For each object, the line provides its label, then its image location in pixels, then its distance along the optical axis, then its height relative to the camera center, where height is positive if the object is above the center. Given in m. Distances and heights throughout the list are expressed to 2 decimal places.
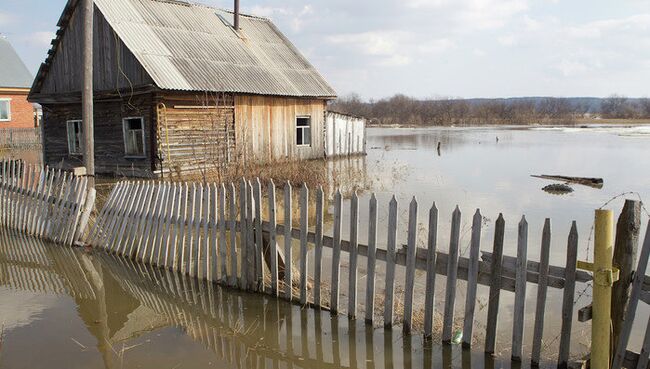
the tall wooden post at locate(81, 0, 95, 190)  9.02 +0.50
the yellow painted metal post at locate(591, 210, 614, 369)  3.67 -1.24
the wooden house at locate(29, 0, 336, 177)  16.72 +0.91
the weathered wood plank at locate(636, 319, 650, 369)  3.59 -1.67
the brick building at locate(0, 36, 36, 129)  35.28 +1.69
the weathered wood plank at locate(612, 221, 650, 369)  3.59 -1.34
